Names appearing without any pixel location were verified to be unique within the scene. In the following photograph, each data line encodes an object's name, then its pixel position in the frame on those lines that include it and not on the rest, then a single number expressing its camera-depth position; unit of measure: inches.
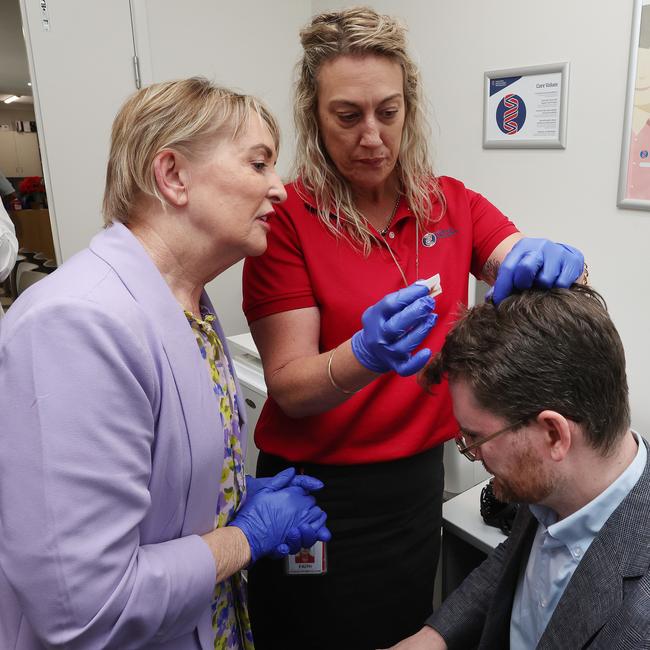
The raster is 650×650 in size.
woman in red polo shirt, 45.6
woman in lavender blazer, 27.7
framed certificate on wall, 71.3
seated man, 33.1
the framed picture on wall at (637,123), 61.9
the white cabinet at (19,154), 93.6
